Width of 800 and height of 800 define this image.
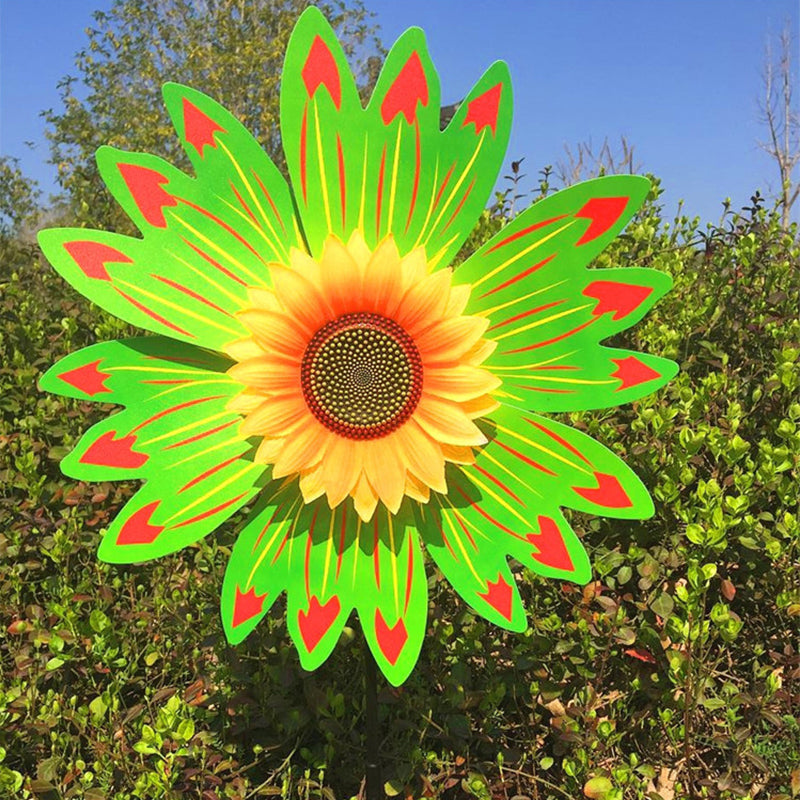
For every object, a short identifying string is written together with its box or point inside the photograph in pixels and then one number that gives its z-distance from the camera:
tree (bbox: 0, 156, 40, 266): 18.79
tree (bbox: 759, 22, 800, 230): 16.03
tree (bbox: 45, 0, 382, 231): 14.69
